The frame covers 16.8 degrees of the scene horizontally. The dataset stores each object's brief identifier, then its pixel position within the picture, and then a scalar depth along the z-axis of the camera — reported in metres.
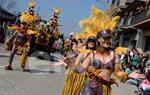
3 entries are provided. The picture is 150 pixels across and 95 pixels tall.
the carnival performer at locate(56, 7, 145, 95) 7.65
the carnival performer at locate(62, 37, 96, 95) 8.05
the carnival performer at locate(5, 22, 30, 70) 16.47
